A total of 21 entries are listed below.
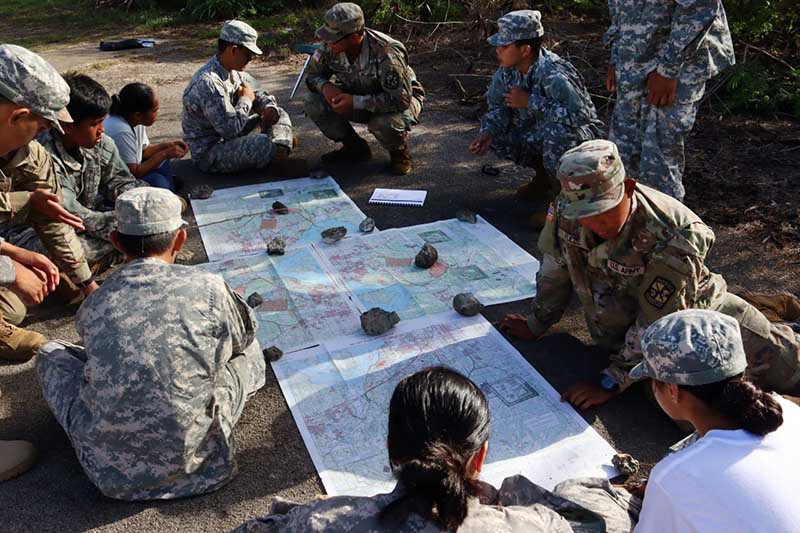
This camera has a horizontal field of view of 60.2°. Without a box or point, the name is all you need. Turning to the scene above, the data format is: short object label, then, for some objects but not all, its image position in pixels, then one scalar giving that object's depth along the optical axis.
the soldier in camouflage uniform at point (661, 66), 3.99
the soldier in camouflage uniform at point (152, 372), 2.49
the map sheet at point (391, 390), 2.81
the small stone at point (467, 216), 4.80
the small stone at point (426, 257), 4.21
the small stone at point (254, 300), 3.85
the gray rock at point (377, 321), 3.58
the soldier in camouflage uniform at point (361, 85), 5.36
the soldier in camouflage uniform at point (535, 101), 4.51
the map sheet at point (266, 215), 4.62
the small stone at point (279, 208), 4.99
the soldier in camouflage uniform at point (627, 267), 2.82
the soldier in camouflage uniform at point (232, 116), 5.25
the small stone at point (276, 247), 4.39
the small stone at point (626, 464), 2.75
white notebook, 5.11
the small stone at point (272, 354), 3.42
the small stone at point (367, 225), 4.68
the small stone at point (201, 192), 5.20
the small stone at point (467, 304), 3.71
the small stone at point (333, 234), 4.55
